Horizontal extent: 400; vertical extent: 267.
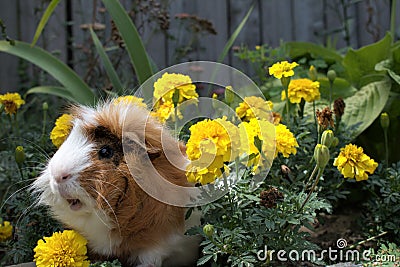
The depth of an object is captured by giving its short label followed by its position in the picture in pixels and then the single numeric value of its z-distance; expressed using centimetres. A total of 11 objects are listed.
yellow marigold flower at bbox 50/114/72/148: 78
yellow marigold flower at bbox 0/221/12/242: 81
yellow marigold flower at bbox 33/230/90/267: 69
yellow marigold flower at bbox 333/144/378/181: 72
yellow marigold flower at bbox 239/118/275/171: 71
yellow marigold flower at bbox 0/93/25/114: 83
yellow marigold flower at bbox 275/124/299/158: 73
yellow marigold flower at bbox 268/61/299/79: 76
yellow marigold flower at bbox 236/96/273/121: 78
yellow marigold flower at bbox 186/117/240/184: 68
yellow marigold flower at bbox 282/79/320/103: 81
